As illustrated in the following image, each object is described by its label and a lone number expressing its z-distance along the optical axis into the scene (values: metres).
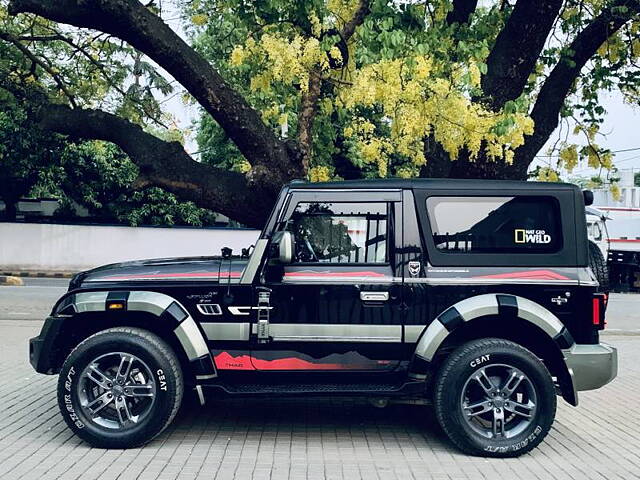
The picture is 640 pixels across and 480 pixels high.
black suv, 5.89
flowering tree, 8.35
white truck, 27.64
